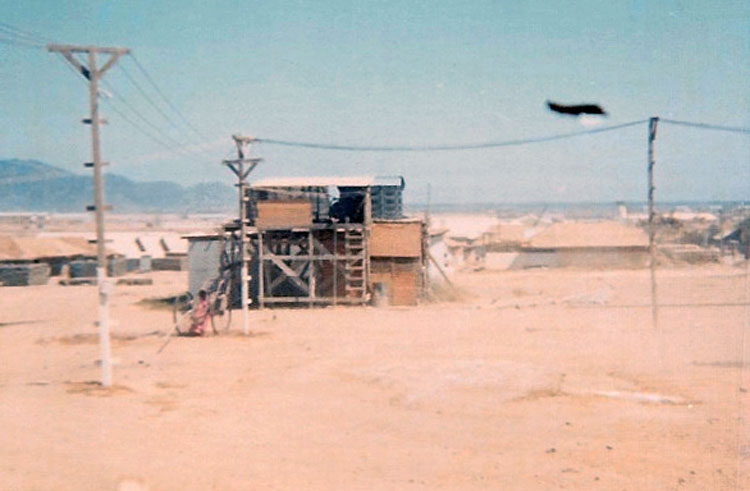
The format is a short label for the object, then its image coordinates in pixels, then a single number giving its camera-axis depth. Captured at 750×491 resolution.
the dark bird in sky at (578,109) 17.14
